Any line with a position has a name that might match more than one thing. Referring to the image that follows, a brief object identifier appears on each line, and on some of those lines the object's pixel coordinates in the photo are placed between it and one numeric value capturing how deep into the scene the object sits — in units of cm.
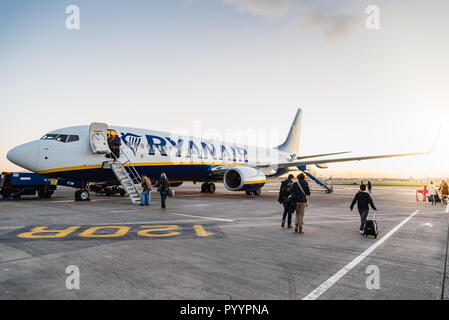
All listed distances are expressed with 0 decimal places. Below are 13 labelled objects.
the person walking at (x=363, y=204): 704
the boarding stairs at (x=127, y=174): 1313
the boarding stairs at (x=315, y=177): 2770
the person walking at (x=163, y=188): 1119
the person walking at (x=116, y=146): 1432
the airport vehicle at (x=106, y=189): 1950
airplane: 1274
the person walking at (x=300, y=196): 703
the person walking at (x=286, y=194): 761
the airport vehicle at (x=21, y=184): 1527
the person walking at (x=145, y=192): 1230
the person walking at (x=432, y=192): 1706
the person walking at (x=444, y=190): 1714
